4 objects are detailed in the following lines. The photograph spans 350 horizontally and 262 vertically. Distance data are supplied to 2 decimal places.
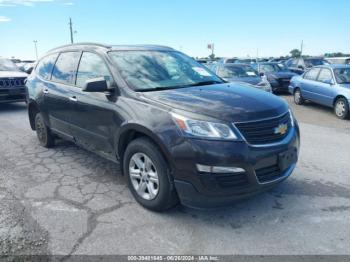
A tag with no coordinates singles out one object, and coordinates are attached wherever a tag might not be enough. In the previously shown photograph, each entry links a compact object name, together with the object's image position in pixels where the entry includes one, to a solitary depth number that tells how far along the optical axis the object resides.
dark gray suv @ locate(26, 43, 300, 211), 2.93
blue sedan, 8.77
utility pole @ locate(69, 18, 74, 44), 48.34
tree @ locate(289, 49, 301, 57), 77.88
